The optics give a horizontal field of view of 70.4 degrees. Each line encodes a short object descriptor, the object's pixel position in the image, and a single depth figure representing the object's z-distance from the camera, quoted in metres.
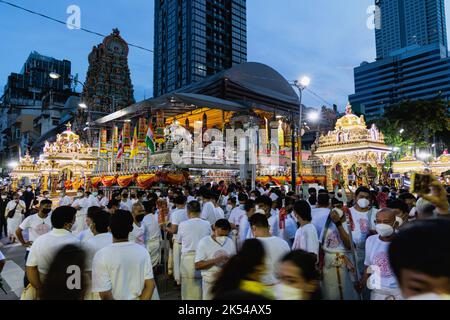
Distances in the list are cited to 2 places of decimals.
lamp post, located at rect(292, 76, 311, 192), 14.86
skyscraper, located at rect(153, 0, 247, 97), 65.19
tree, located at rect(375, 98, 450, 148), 32.53
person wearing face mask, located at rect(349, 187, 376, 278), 5.20
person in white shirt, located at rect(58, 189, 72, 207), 11.41
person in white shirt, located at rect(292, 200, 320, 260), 4.32
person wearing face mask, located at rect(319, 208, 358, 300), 4.45
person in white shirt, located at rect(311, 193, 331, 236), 5.41
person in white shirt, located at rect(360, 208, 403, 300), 3.27
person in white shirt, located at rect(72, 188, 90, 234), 9.61
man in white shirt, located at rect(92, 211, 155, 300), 2.97
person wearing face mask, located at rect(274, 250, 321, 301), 2.37
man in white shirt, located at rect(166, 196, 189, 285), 6.40
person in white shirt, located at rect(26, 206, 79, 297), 3.33
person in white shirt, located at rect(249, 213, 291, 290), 3.28
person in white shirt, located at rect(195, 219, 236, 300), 4.06
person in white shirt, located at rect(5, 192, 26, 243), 11.86
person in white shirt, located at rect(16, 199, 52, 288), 5.47
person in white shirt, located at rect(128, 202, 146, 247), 5.66
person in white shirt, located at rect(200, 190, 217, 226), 7.31
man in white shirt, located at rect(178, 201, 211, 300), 5.00
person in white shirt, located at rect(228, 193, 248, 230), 6.78
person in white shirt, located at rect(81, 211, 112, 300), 3.65
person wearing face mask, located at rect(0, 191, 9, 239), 12.19
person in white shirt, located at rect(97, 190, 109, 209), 12.09
